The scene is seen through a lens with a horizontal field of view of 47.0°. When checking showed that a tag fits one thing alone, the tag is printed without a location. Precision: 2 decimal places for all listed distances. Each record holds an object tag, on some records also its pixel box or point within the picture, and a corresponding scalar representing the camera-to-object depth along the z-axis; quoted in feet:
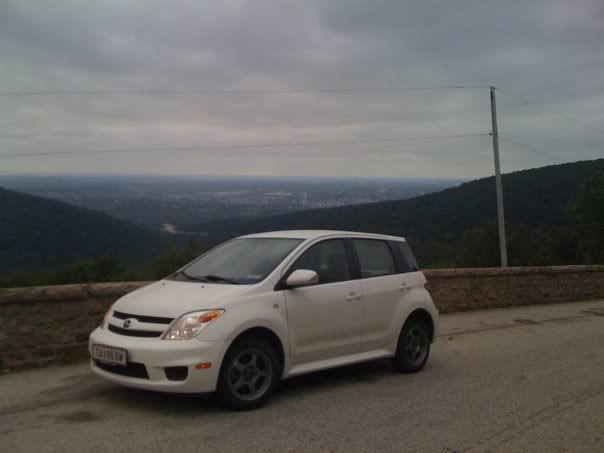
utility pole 106.32
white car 19.52
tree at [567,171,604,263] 198.14
